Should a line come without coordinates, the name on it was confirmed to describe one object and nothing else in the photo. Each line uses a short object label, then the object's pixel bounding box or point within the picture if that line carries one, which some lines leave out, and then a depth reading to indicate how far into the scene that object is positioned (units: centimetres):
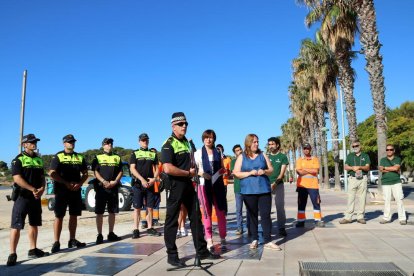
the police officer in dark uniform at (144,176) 818
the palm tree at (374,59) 1620
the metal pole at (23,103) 1544
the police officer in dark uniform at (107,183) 759
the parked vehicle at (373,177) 4585
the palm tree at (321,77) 3006
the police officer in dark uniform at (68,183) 686
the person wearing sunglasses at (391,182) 936
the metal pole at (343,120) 3105
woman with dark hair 657
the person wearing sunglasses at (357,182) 944
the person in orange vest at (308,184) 905
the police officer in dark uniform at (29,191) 604
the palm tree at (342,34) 1942
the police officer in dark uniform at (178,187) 554
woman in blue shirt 645
